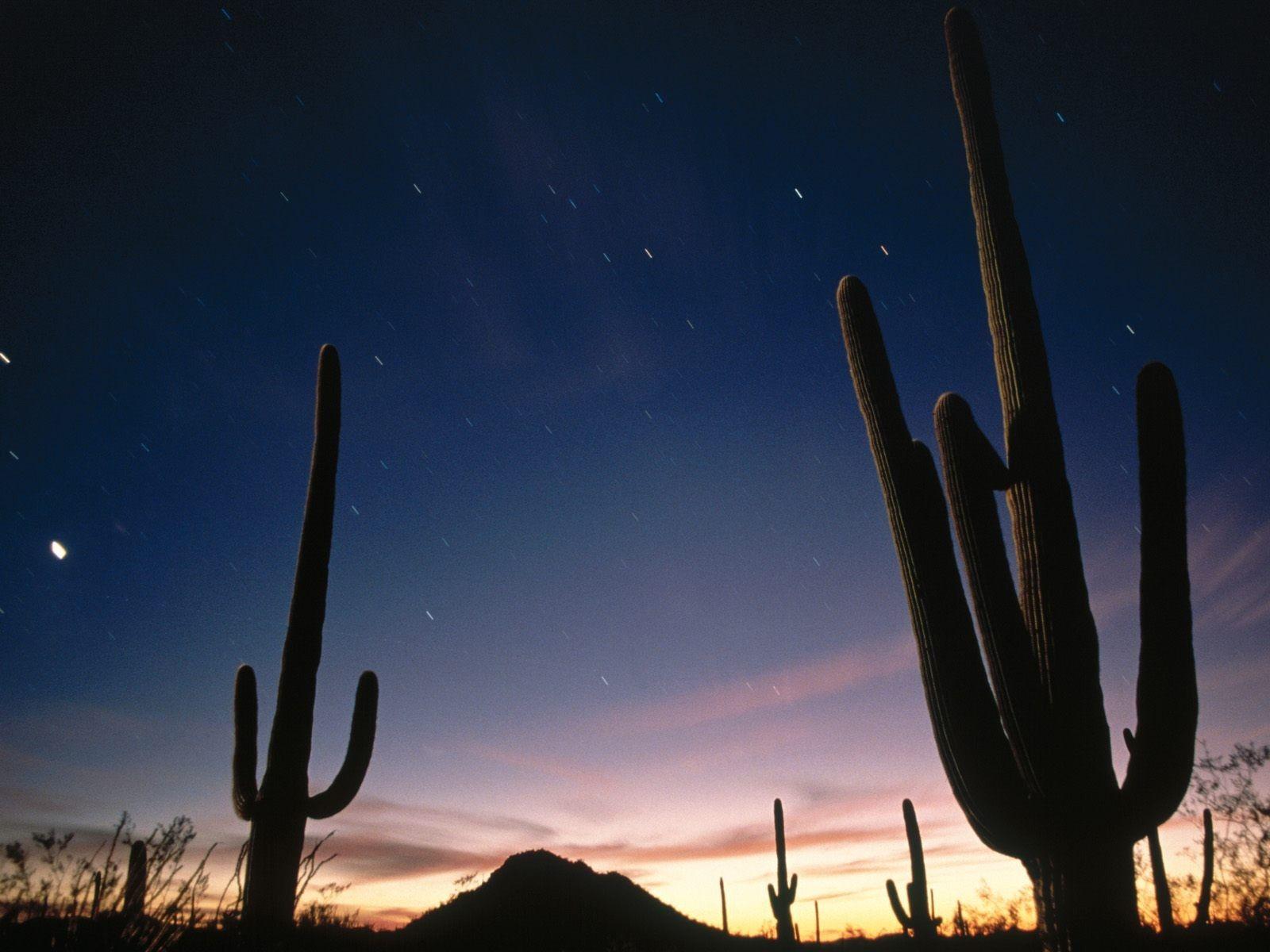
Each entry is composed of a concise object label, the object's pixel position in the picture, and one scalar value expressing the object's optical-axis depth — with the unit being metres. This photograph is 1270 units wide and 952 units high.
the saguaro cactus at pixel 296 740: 8.09
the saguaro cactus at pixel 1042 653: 4.87
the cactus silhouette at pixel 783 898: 18.09
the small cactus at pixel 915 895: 14.81
